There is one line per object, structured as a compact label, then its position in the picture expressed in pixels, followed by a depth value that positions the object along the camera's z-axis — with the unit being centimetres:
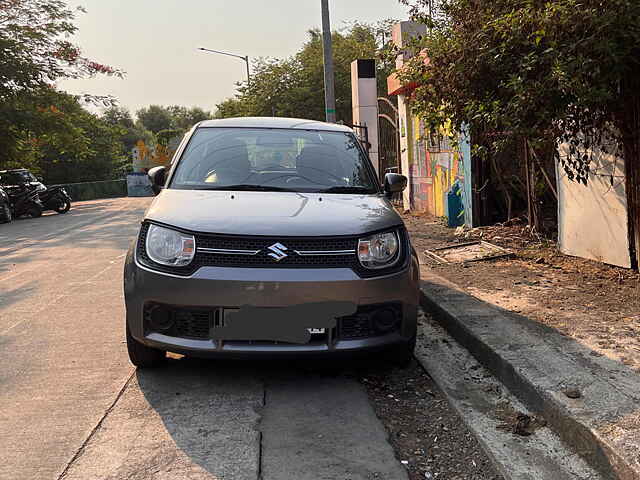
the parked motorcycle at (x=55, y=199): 2591
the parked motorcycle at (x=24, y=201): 2403
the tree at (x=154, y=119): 12119
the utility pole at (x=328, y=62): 1420
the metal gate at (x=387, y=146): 1873
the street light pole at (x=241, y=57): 4266
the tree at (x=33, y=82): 2550
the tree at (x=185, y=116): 11943
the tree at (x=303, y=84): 3164
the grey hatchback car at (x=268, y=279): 392
